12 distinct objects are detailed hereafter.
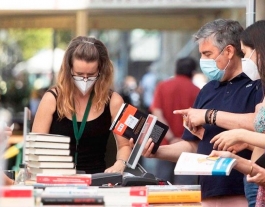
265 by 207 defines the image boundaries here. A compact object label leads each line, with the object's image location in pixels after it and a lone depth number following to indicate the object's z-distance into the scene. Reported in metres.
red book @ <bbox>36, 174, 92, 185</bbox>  6.59
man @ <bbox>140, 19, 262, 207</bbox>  7.71
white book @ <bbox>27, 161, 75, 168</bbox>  7.10
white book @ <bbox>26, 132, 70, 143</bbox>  7.09
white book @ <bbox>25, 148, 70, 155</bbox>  7.09
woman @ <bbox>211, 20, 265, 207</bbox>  6.59
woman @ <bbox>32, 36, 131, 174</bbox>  8.36
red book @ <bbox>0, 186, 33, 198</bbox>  5.40
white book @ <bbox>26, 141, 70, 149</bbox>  7.09
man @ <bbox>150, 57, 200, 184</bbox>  15.46
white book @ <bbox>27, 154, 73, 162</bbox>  7.10
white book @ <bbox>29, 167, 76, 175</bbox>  7.08
